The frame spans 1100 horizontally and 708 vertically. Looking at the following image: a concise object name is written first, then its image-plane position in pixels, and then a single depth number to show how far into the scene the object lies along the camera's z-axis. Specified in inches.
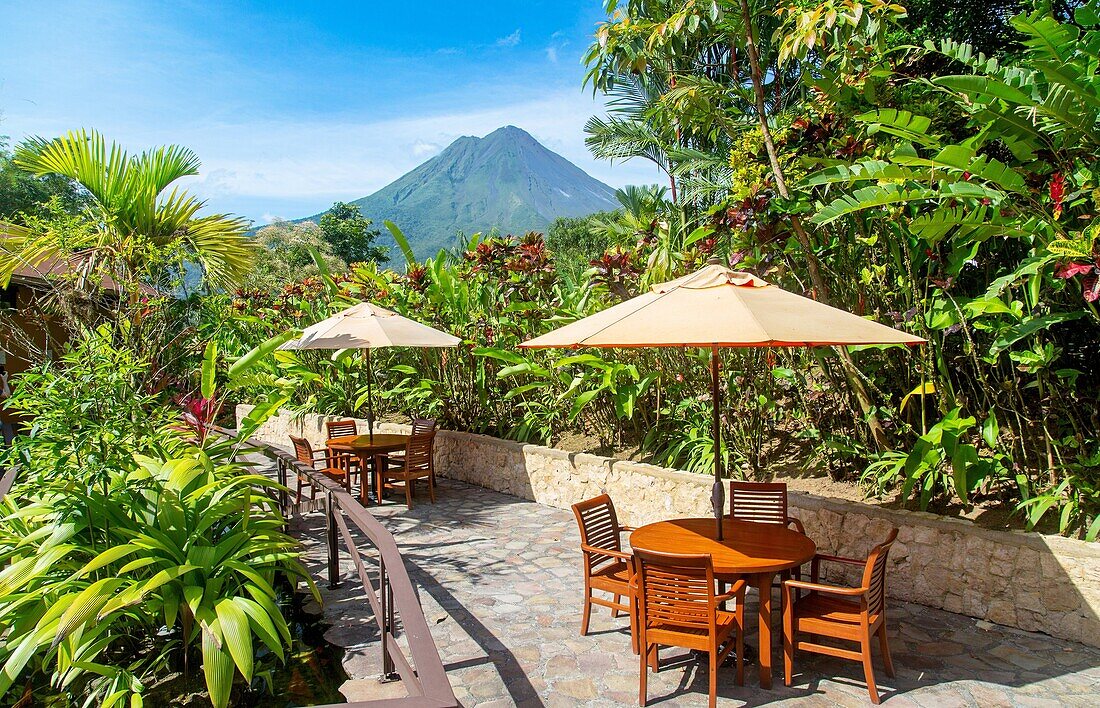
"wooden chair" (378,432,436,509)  301.7
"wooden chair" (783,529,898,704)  133.0
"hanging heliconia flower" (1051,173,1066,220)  152.3
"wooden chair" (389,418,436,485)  342.3
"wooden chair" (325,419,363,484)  344.0
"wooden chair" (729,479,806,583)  184.4
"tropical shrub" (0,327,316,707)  143.4
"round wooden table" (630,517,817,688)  141.6
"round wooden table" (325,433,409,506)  311.0
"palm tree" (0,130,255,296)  247.3
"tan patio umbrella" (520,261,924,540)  135.1
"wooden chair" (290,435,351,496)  299.4
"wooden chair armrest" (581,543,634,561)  153.4
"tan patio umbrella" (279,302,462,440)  285.0
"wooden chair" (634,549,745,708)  129.3
